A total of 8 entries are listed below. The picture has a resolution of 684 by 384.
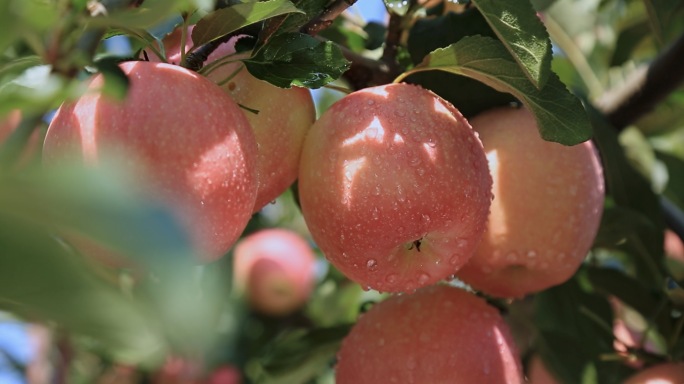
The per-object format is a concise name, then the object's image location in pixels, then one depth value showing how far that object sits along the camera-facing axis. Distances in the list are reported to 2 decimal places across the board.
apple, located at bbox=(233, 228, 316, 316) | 1.75
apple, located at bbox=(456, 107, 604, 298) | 1.11
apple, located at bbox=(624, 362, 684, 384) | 1.18
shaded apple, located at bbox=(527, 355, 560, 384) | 1.27
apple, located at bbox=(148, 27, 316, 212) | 1.07
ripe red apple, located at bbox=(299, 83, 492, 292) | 1.04
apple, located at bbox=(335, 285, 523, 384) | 1.08
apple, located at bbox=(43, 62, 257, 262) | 0.99
